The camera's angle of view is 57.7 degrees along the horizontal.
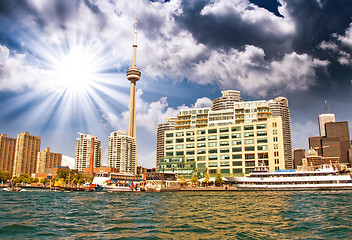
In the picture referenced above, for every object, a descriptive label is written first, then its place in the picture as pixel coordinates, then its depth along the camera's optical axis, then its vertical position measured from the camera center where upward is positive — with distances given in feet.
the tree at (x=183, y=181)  516.73 -6.43
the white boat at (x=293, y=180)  380.37 -3.83
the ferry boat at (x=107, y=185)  413.39 -10.66
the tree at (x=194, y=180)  500.74 -4.68
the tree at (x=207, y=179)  502.79 -3.16
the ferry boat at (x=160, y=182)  457.68 -8.21
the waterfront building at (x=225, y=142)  510.99 +59.20
